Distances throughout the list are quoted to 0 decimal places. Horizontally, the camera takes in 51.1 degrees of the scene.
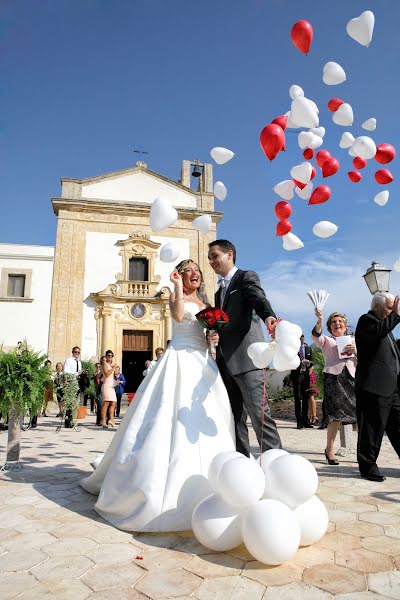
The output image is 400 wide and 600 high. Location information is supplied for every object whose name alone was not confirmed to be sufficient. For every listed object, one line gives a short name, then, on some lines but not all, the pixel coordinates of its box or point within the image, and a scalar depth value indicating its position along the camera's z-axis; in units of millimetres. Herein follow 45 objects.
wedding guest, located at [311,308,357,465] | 4863
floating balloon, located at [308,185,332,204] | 4387
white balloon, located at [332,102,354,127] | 4387
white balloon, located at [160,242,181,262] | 3459
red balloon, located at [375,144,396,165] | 4397
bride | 2518
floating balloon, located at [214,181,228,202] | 4117
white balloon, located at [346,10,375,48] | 3758
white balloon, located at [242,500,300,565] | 2010
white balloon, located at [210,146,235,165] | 4277
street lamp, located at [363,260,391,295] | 7596
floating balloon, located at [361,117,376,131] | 4547
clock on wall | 20344
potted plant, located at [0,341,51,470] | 4496
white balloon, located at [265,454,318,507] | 2240
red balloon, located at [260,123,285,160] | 3611
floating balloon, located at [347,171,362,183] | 4566
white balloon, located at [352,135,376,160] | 4270
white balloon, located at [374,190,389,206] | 4555
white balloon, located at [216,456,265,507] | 2174
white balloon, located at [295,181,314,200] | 4293
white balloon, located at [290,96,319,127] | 3773
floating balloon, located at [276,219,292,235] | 4180
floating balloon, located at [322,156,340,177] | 4410
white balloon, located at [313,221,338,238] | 4309
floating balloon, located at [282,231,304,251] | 4145
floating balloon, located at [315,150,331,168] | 4414
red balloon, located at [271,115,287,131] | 3773
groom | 3082
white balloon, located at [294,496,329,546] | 2256
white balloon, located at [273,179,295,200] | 4199
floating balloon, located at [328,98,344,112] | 4520
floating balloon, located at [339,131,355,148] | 4502
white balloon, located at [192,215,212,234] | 3916
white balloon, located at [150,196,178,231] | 3510
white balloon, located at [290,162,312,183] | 4043
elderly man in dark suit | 4000
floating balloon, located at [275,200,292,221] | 4266
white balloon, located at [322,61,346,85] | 4227
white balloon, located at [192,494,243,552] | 2195
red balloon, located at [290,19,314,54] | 3744
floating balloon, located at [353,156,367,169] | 4516
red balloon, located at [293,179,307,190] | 4130
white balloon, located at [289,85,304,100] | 4137
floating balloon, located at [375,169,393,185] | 4504
